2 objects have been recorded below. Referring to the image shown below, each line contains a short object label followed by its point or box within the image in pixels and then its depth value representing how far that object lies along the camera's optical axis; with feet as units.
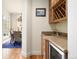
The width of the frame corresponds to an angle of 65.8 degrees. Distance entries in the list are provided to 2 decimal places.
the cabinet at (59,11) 5.05
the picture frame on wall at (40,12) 9.15
